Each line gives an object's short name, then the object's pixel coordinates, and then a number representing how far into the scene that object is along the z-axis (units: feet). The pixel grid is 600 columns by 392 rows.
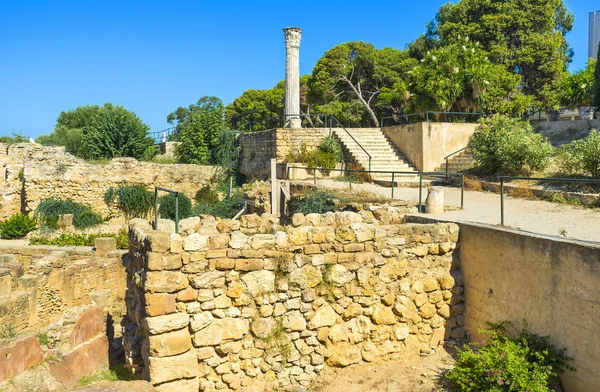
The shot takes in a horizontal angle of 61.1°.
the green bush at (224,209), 55.42
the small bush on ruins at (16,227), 61.93
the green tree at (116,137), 85.81
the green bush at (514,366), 17.44
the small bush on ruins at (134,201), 70.79
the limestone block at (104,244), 49.24
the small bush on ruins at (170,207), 66.13
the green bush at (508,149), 43.16
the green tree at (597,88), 56.13
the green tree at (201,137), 83.97
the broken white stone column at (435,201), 29.14
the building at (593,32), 201.53
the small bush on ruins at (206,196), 72.13
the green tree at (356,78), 117.80
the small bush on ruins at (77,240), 55.79
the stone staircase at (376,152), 56.39
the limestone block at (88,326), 24.61
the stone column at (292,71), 72.08
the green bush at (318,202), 36.47
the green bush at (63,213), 64.39
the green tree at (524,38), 93.81
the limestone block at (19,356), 21.36
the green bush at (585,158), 37.70
